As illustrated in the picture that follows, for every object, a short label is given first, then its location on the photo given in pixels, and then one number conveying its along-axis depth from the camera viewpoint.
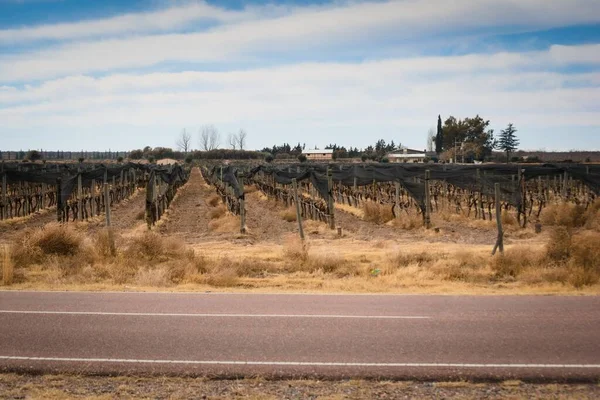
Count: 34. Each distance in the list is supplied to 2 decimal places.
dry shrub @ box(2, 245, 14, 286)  12.47
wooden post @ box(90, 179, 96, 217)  30.50
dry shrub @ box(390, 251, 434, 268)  14.30
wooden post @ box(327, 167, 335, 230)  23.05
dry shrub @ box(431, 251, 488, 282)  13.04
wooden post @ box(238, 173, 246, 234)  22.46
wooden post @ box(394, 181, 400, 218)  27.90
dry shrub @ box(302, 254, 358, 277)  13.90
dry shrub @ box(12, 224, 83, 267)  14.86
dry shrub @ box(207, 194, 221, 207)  39.91
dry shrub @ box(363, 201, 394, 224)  26.66
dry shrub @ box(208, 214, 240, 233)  24.48
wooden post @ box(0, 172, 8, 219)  27.54
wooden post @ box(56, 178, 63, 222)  22.59
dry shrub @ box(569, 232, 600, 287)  11.88
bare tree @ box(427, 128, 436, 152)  161.90
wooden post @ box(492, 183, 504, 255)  14.65
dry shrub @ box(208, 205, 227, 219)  30.70
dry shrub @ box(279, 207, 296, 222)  28.64
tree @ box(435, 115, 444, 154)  123.06
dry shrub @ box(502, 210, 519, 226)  23.81
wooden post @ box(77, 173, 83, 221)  27.21
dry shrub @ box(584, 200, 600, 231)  22.84
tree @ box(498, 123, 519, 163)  115.67
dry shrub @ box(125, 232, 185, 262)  15.25
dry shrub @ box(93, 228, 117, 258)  15.17
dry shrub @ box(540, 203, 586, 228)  24.02
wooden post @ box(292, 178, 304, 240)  18.26
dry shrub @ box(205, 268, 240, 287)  12.40
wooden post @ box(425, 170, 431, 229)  23.31
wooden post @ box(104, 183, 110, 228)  17.96
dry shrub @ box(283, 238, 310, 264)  14.66
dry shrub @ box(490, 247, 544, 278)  13.24
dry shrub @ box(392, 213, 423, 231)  23.86
